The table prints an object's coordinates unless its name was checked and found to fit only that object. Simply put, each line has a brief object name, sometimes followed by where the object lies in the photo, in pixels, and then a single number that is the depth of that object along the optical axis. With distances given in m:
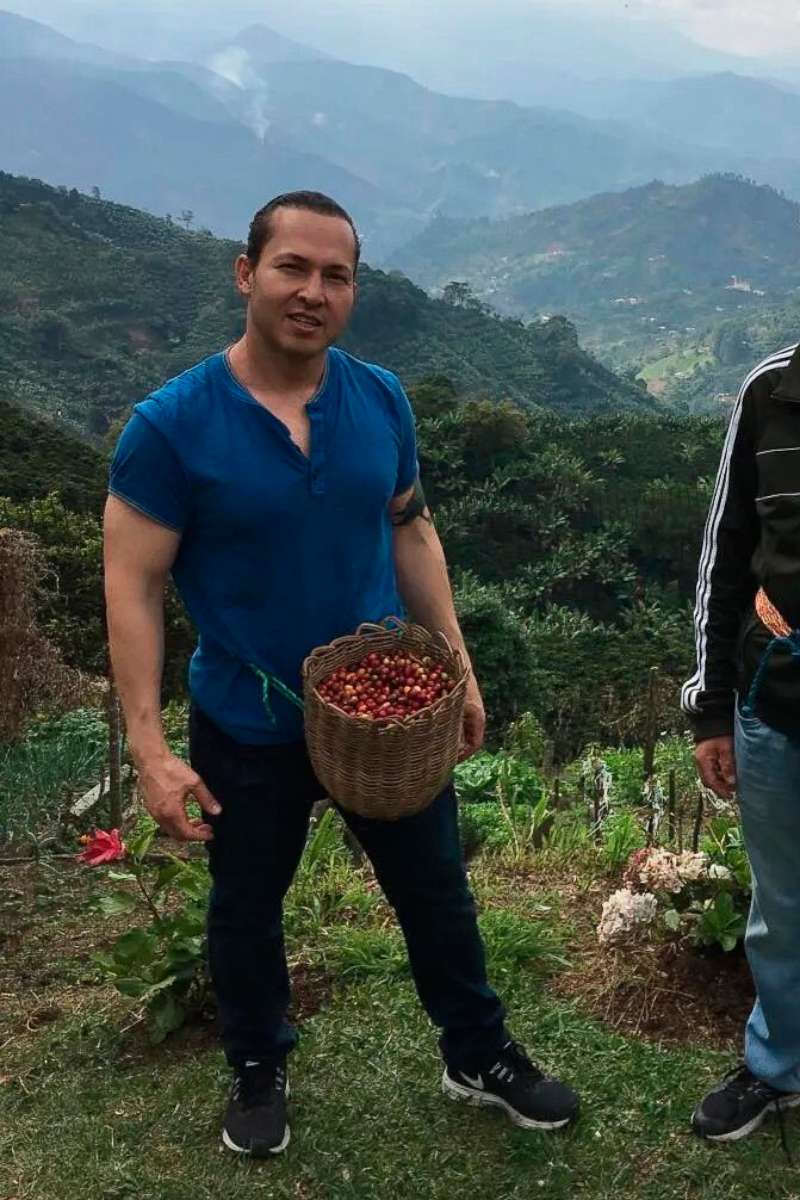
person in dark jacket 1.67
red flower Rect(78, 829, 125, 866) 2.54
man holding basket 1.71
